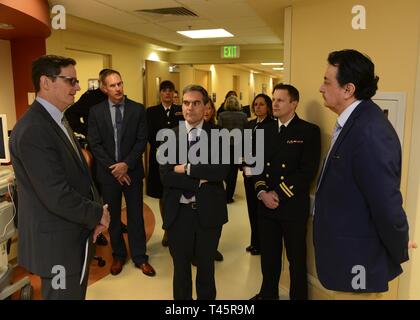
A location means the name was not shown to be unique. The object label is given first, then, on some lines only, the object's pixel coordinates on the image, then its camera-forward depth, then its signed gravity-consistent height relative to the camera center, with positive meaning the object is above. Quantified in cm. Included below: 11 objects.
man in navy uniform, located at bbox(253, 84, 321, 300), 221 -48
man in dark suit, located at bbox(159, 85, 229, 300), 200 -56
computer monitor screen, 246 -25
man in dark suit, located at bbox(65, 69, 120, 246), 318 -5
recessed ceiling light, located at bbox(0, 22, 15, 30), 278 +63
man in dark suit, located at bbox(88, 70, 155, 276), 282 -36
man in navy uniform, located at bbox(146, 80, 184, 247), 342 -16
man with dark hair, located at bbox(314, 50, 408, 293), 128 -34
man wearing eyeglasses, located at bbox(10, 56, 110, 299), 150 -37
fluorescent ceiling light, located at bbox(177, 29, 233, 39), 496 +103
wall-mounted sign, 639 +94
